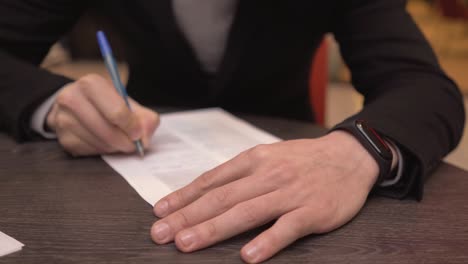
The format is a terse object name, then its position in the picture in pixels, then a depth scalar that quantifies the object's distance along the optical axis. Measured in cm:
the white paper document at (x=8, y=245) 46
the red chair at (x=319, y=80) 144
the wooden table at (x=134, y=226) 46
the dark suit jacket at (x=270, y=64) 73
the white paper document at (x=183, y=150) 64
